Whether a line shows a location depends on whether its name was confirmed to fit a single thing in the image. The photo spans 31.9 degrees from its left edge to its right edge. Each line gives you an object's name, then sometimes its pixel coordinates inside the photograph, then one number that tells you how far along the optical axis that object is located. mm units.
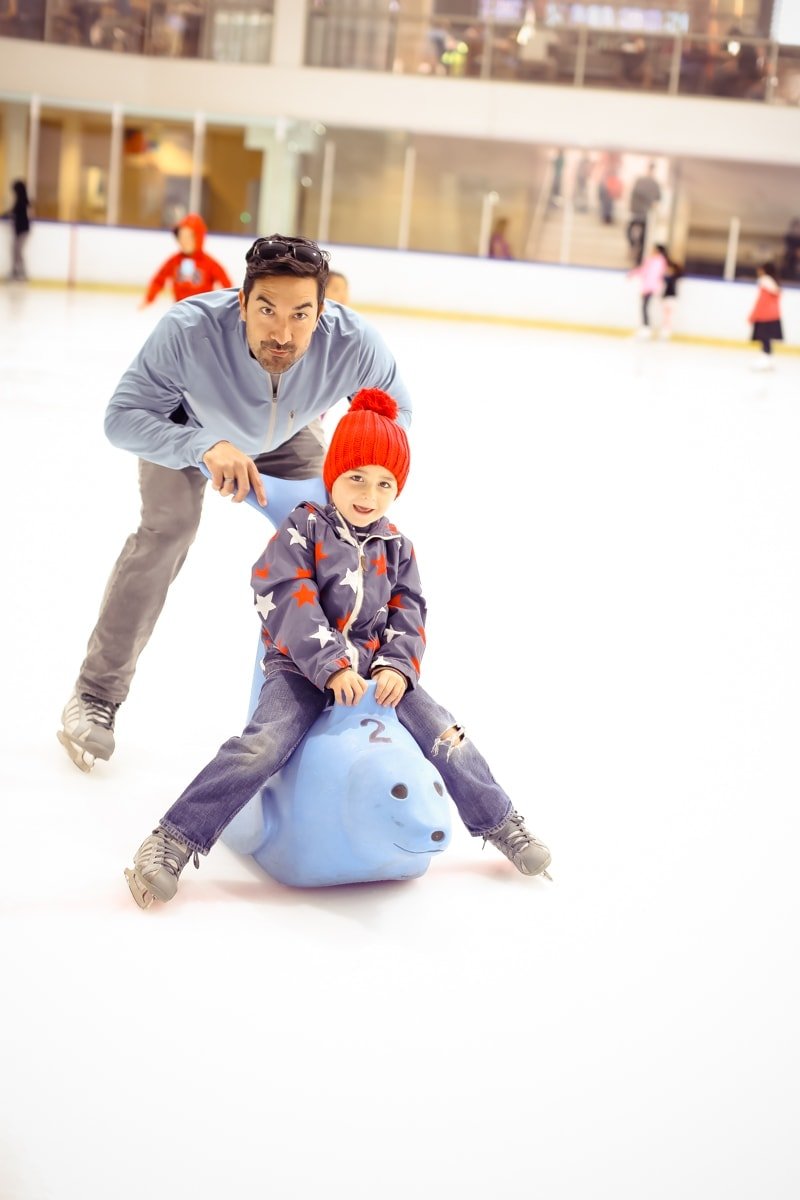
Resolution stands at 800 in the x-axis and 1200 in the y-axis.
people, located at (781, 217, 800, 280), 17312
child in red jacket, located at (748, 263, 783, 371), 14242
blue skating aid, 1961
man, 2270
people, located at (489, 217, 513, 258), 17578
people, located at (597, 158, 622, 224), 18094
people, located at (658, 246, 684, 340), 16172
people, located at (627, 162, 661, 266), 17625
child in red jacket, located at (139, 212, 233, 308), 9328
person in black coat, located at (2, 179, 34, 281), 14938
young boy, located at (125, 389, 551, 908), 2021
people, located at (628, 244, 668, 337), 15930
